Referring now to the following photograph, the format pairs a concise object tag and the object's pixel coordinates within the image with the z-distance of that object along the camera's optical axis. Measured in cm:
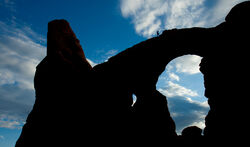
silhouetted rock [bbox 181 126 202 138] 1666
